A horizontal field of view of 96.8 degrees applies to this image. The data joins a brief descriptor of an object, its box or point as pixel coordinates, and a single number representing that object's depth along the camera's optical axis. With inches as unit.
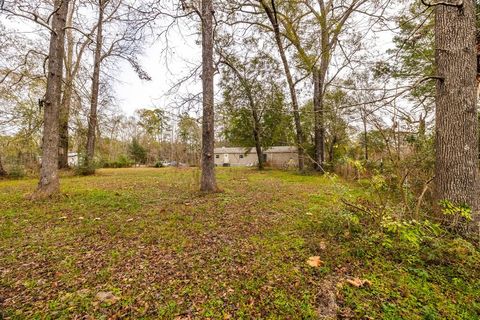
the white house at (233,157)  1210.6
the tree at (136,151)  1061.1
